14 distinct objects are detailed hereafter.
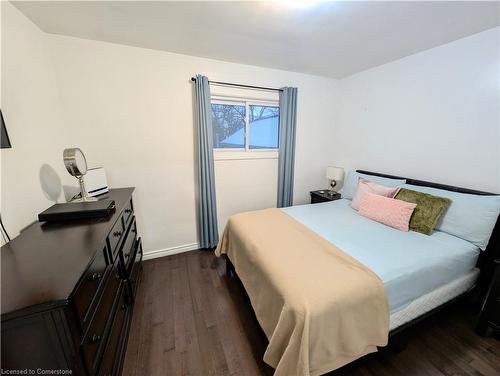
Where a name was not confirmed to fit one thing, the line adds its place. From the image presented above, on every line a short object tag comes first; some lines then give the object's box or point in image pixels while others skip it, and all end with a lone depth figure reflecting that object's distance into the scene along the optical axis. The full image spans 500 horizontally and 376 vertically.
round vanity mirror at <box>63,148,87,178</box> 1.50
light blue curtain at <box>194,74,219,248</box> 2.35
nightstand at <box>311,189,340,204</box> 2.97
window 2.70
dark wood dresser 0.70
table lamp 3.07
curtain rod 2.43
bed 1.09
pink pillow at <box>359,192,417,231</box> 1.91
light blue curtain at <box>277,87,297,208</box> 2.83
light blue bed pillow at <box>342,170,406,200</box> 2.38
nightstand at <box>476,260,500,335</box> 1.49
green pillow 1.82
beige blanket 1.05
